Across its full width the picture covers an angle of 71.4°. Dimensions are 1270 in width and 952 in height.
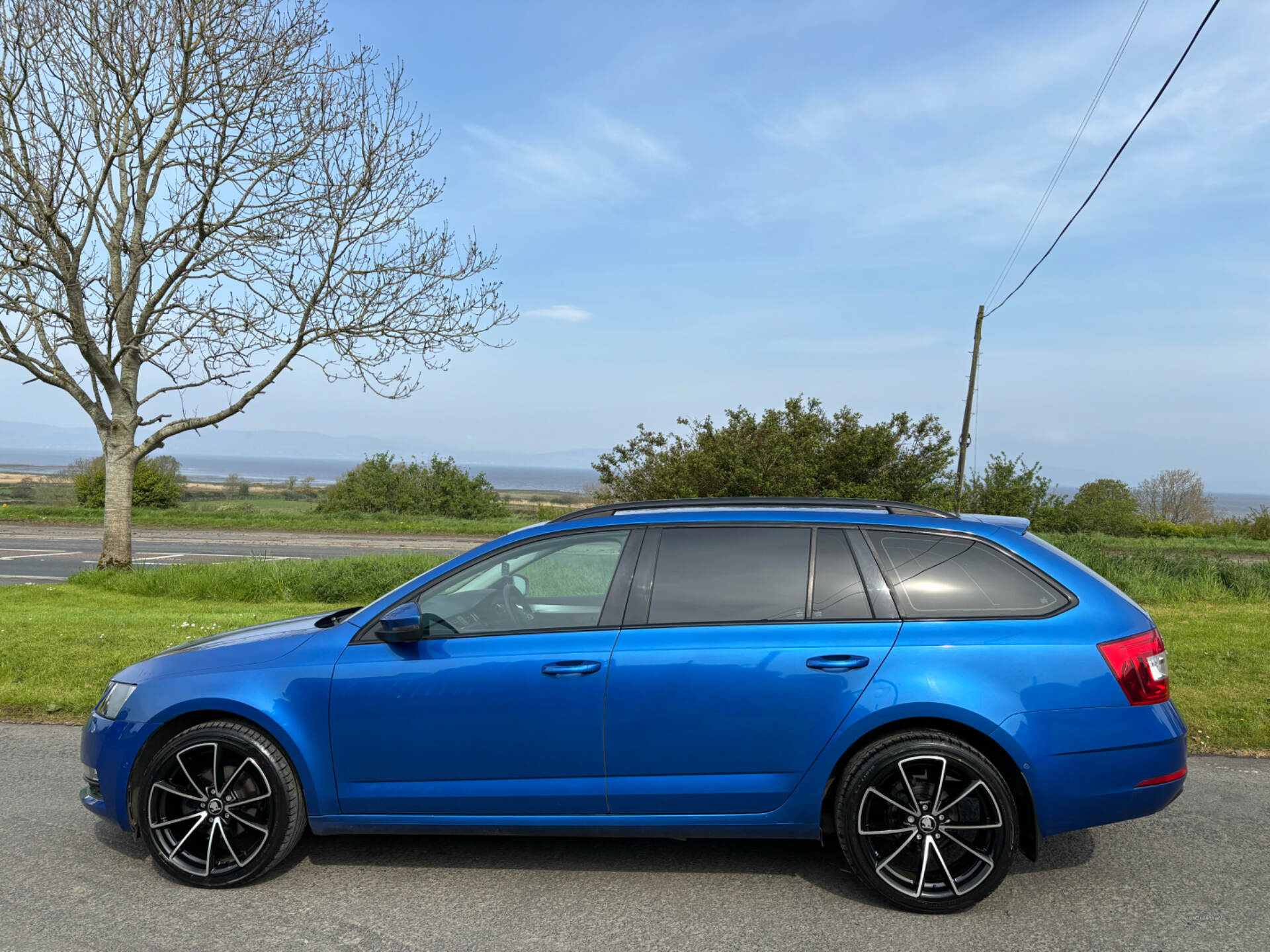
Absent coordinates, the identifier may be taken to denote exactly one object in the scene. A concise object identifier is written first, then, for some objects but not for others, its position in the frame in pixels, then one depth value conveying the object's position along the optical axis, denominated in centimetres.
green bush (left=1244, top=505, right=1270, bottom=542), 3067
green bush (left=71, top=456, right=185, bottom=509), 3309
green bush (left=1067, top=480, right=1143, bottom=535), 3384
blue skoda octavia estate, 356
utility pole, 2573
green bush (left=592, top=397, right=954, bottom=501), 1769
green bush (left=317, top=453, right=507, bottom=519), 3591
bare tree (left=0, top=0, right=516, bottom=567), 1235
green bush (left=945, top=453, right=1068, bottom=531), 2725
